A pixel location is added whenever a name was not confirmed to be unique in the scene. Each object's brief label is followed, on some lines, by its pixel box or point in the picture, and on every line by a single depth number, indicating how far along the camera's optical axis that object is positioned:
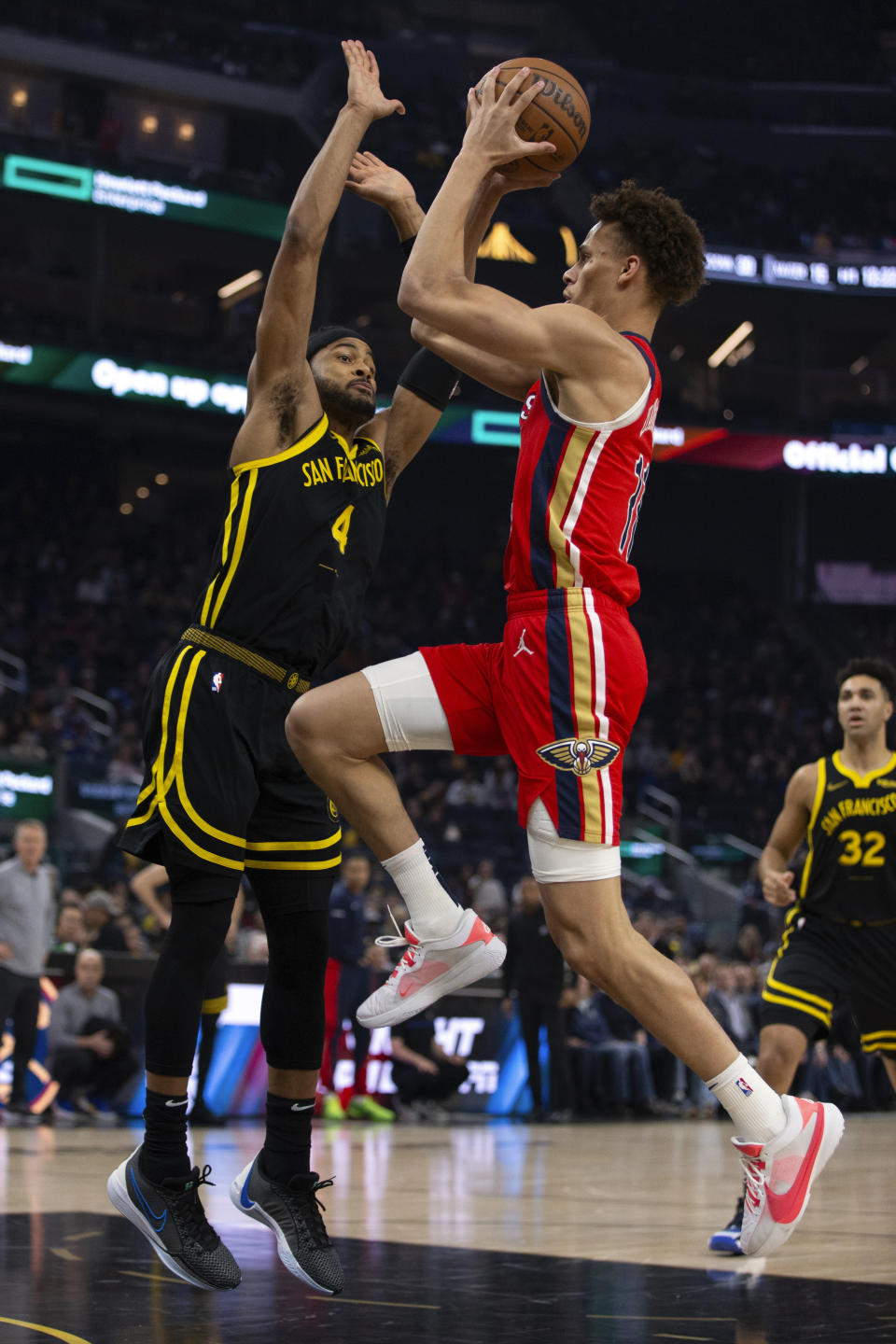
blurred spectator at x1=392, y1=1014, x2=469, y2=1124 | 12.60
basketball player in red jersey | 3.93
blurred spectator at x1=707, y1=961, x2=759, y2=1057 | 14.91
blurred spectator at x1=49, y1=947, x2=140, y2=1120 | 10.86
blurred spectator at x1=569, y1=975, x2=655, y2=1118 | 14.04
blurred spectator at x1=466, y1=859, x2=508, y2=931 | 16.59
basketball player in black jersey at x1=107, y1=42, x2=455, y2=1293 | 4.29
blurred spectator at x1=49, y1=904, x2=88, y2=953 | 12.31
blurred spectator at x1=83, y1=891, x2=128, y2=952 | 11.84
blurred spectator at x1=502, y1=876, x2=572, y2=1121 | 12.66
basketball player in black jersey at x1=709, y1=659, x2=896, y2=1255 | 6.34
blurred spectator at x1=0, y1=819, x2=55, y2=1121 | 10.49
